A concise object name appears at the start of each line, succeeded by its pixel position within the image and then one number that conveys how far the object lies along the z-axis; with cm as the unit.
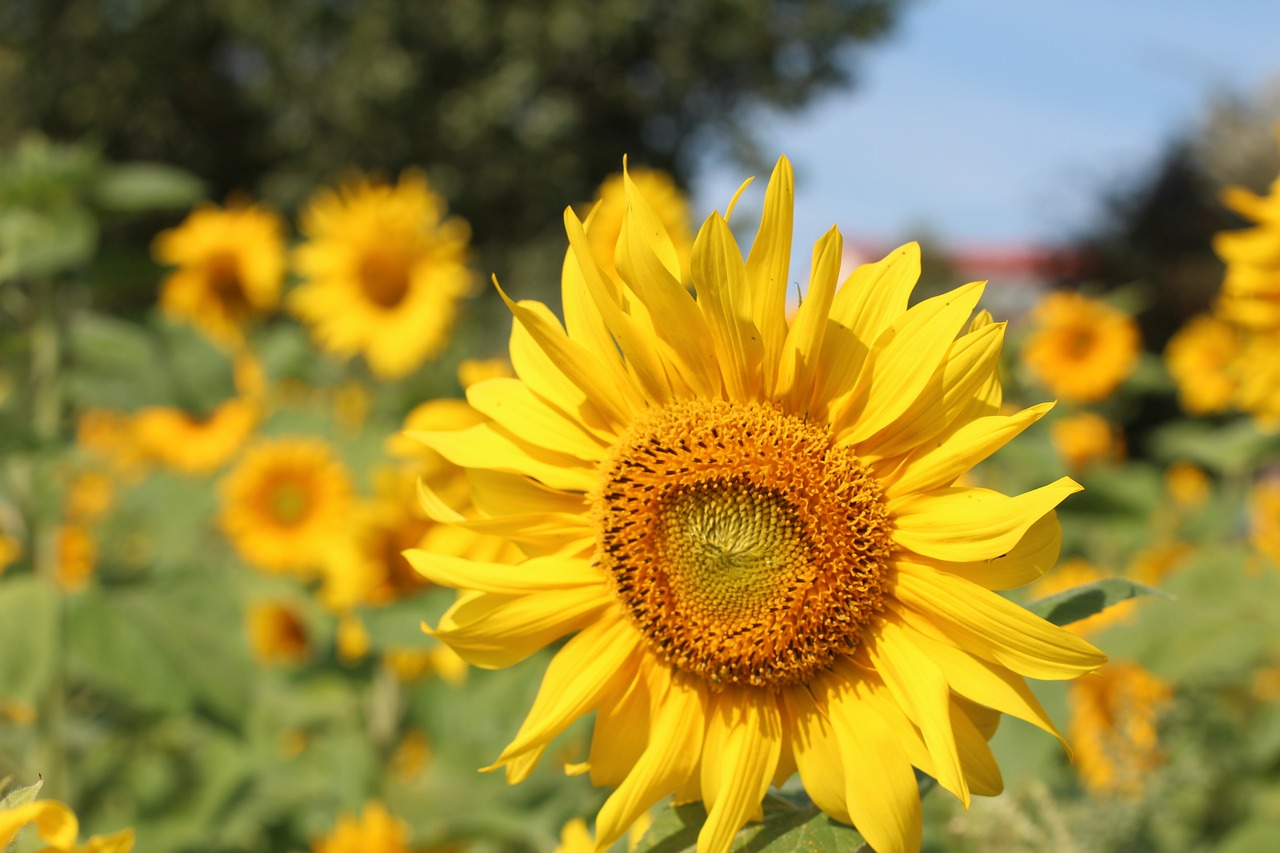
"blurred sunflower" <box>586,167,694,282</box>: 359
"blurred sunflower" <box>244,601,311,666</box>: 434
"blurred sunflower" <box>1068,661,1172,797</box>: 214
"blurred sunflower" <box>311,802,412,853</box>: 271
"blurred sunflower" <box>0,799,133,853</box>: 85
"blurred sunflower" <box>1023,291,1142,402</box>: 553
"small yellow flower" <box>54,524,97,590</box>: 451
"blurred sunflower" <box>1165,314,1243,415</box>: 614
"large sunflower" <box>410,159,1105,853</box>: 116
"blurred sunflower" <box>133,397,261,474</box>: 550
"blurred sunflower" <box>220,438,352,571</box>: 428
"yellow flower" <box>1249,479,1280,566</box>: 305
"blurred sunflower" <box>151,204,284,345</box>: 536
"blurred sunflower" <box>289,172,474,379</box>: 445
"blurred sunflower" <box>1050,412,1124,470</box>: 495
